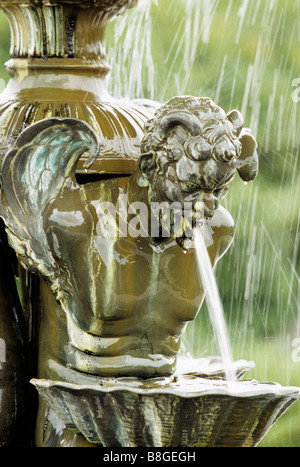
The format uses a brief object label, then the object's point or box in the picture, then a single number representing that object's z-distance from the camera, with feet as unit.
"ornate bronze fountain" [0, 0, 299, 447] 14.21
